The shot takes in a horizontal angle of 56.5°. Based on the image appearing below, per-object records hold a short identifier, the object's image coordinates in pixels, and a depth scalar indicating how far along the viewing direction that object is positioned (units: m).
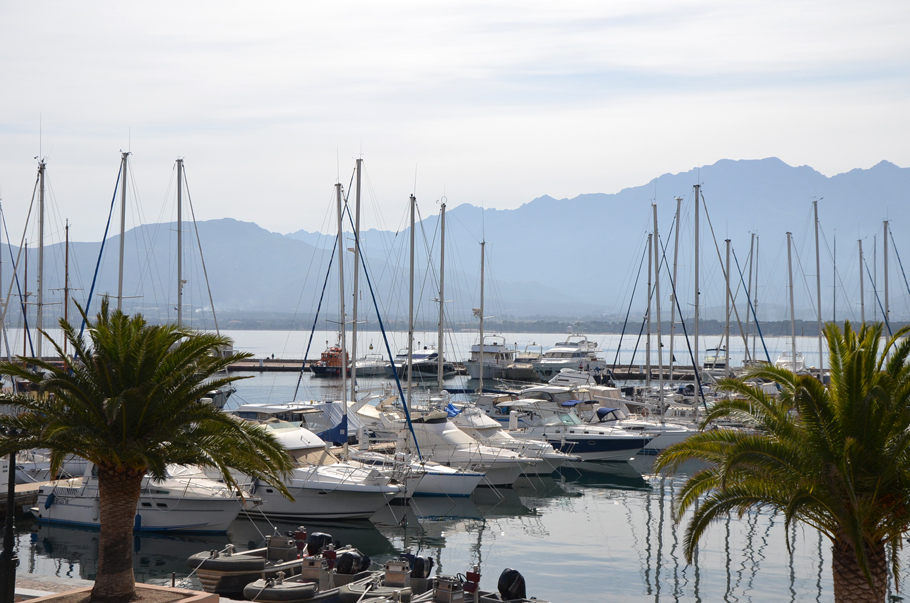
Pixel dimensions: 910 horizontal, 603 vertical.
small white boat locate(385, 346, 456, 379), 94.56
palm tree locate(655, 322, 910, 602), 12.10
